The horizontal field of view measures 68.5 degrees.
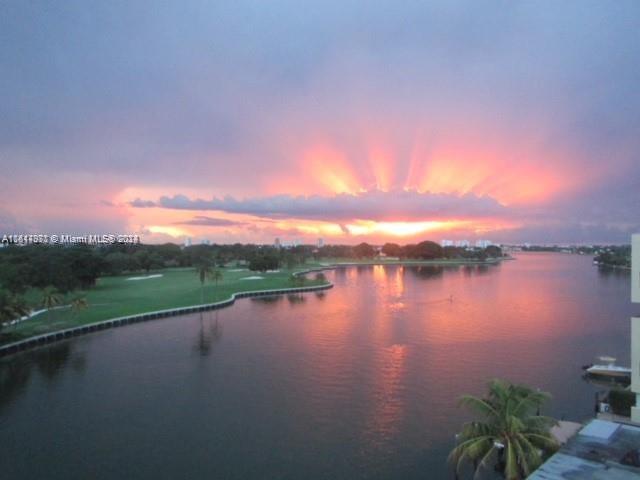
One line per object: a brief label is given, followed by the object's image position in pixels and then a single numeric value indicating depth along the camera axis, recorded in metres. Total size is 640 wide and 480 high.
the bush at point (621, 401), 26.61
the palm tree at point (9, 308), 39.62
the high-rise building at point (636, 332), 20.28
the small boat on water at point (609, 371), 35.25
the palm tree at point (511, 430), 15.74
